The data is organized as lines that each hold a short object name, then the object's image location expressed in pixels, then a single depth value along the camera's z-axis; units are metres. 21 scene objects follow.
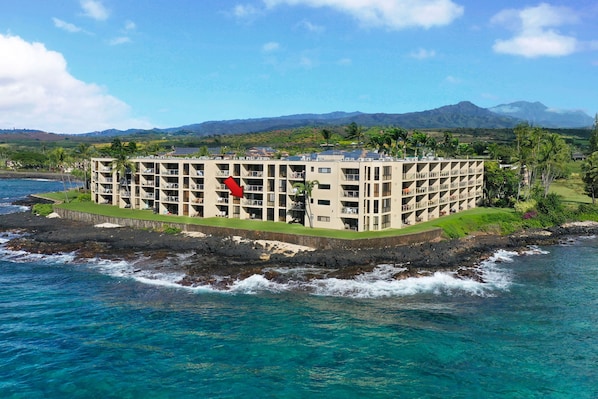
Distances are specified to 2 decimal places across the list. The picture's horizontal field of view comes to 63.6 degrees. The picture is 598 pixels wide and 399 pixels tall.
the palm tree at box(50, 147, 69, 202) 97.75
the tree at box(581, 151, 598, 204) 91.28
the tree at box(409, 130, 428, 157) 93.50
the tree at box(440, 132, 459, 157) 105.30
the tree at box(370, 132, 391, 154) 86.62
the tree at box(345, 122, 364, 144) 103.88
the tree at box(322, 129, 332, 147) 107.36
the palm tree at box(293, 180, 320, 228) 63.81
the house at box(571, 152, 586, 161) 159.59
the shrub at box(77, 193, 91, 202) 94.43
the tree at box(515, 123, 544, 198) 90.03
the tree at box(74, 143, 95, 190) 110.44
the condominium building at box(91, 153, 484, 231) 63.34
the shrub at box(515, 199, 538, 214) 82.50
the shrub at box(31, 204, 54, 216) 86.12
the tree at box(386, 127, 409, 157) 85.31
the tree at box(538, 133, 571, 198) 90.12
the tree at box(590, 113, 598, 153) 135.66
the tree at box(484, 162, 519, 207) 90.88
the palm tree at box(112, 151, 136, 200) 82.62
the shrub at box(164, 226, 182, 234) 67.96
